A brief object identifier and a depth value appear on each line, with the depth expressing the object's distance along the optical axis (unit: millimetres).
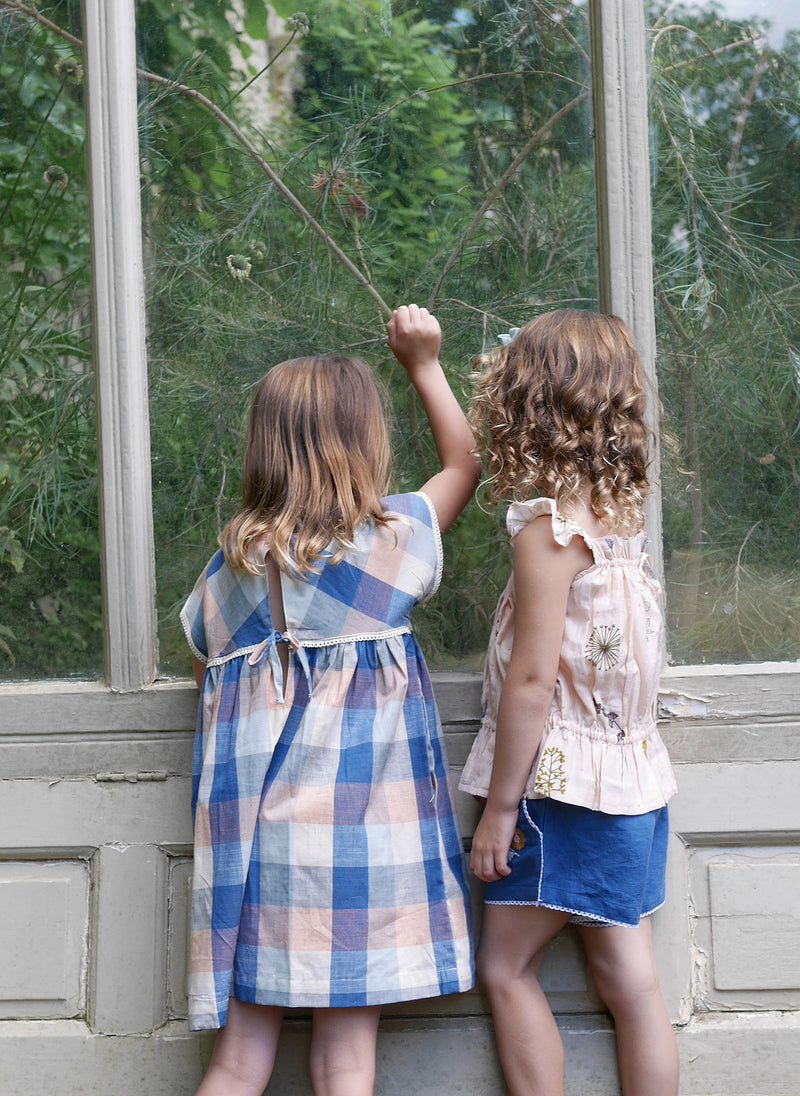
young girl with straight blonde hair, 1517
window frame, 1901
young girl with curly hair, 1522
